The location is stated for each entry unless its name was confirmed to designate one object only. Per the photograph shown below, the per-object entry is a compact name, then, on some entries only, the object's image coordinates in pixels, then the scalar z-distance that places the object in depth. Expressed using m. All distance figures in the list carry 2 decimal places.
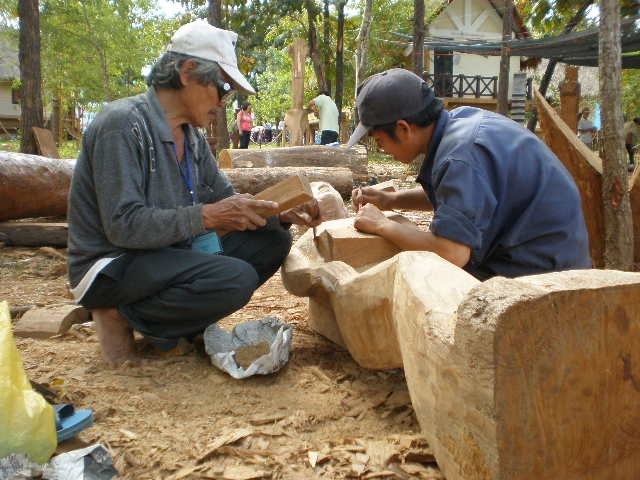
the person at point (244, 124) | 16.42
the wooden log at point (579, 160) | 4.45
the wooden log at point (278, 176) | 7.43
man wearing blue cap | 2.09
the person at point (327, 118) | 12.21
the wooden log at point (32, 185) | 5.30
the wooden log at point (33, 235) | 5.34
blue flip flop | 1.83
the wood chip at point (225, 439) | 1.79
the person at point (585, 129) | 14.35
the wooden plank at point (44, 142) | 8.38
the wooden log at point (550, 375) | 1.27
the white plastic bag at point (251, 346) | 2.46
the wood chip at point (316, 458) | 1.75
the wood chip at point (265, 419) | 2.06
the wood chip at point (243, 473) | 1.67
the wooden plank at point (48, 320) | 3.08
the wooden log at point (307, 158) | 9.01
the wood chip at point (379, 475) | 1.67
